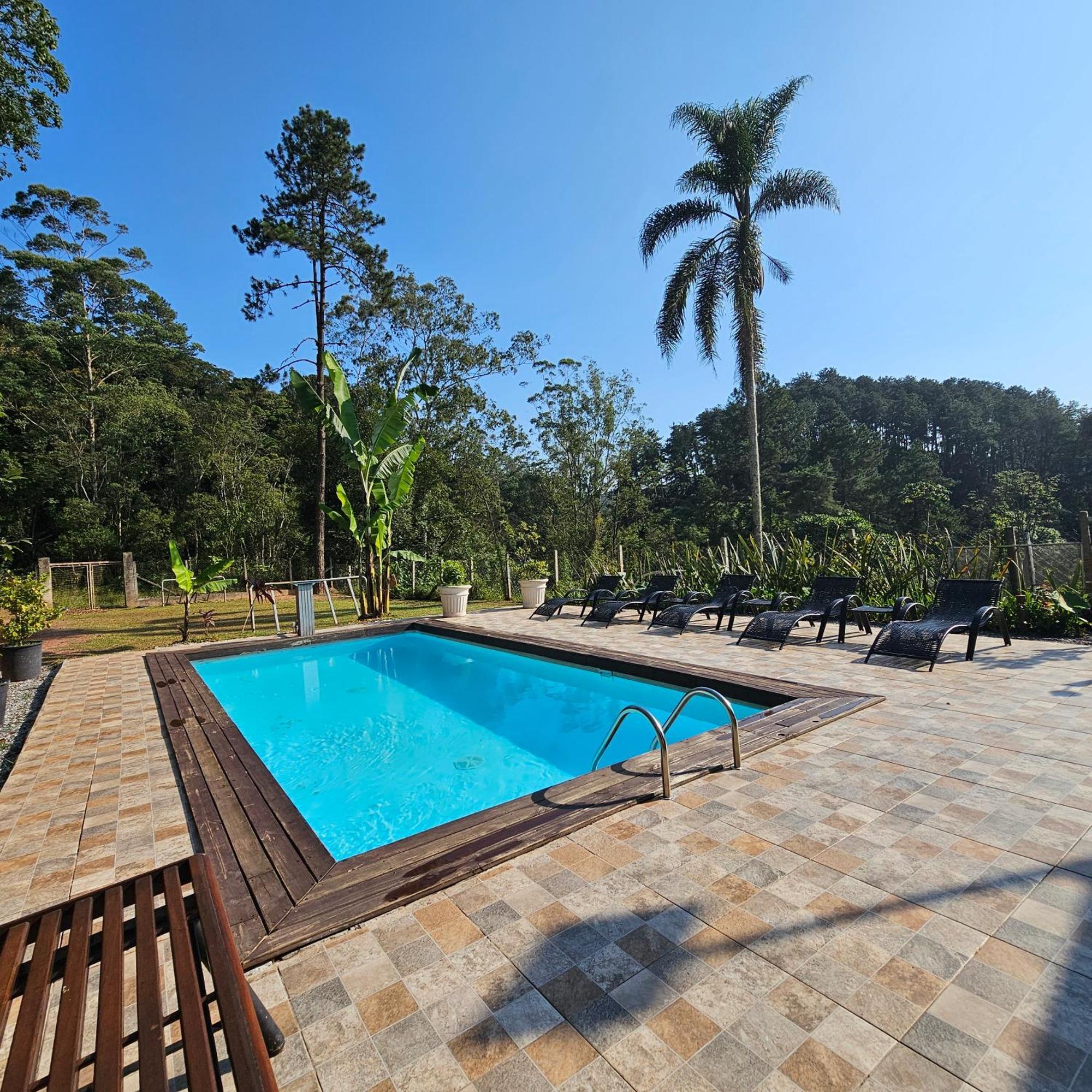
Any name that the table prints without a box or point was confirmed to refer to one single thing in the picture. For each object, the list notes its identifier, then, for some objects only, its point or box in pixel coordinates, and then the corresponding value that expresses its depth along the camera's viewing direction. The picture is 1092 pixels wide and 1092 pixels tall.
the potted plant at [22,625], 7.02
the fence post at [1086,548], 8.50
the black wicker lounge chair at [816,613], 7.72
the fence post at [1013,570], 8.35
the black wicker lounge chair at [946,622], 6.29
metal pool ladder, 3.18
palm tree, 13.58
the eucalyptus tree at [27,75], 8.33
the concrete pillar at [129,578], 16.83
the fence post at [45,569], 14.49
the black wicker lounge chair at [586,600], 11.93
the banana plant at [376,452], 11.62
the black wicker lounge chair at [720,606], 9.22
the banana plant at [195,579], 9.09
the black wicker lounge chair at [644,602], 10.54
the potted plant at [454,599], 12.95
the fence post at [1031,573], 8.57
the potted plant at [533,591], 13.82
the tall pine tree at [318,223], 13.69
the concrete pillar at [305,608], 10.70
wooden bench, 1.01
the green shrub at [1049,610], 7.45
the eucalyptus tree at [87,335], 21.75
